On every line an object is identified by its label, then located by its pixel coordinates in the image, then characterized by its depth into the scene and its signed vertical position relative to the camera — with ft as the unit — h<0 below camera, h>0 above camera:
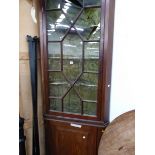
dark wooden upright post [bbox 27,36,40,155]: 6.31 -0.31
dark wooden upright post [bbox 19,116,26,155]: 5.94 -2.49
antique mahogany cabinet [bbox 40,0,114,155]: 5.57 -0.33
